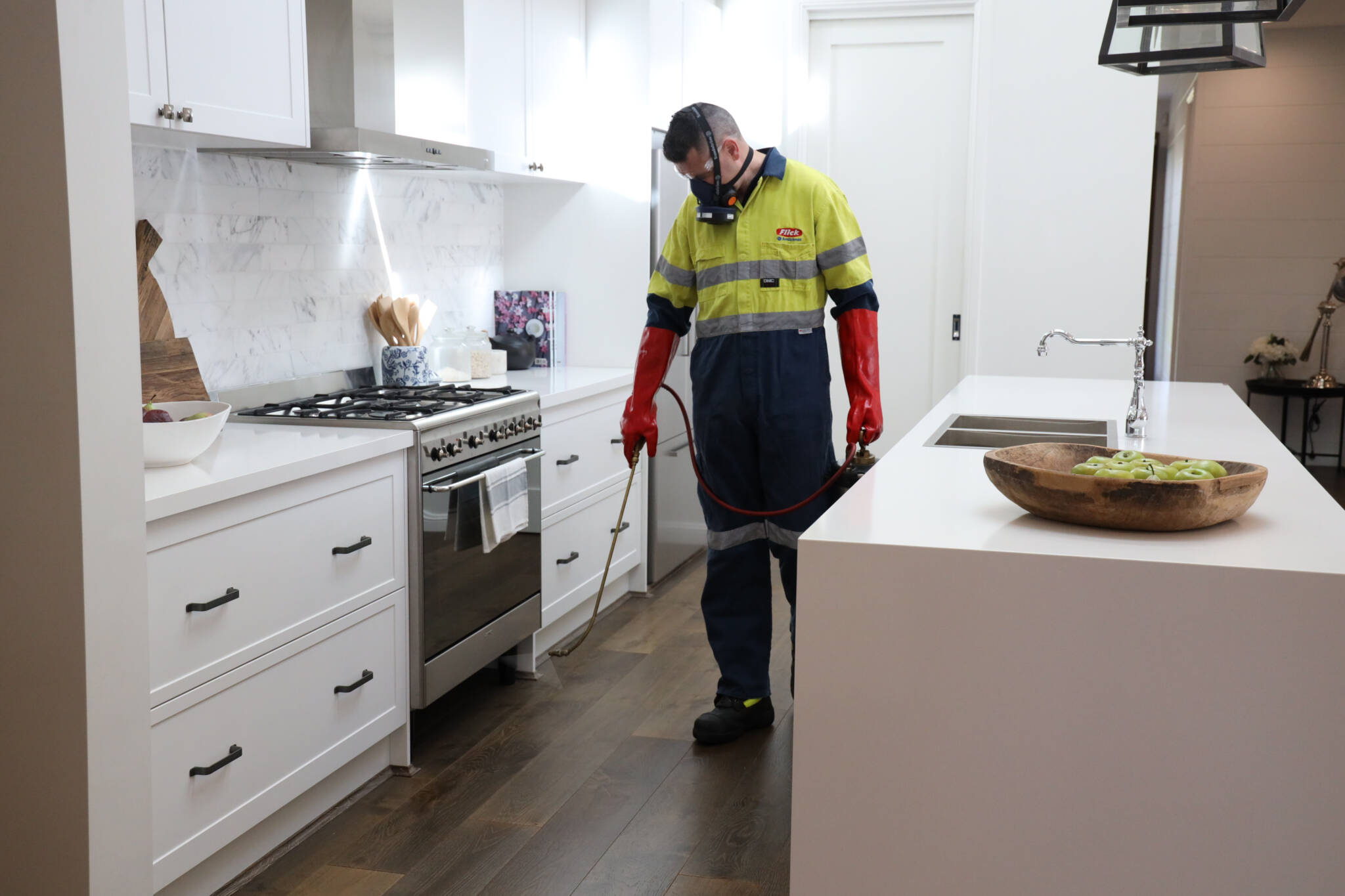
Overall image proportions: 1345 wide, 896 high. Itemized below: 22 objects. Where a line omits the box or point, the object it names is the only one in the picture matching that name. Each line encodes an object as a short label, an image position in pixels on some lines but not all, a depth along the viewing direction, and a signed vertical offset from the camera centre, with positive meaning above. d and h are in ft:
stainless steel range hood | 9.23 +1.71
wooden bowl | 5.26 -0.88
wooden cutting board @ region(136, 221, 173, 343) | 8.63 +0.00
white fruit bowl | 7.07 -0.89
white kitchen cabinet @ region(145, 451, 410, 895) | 6.69 -2.29
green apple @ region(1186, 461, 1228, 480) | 5.64 -0.78
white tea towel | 10.05 -1.79
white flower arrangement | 23.88 -0.96
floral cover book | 14.26 -0.25
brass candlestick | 23.94 -0.10
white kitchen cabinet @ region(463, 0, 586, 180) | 11.59 +2.24
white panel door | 16.63 +1.97
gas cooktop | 9.29 -0.92
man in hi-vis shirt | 9.34 -0.20
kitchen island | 4.82 -1.73
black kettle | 13.67 -0.62
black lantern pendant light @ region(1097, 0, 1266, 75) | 8.79 +1.95
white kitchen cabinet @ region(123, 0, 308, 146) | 7.36 +1.50
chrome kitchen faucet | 8.79 -0.82
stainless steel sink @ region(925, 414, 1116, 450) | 8.58 -0.99
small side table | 22.50 -1.67
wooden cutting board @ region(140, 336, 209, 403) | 8.54 -0.59
